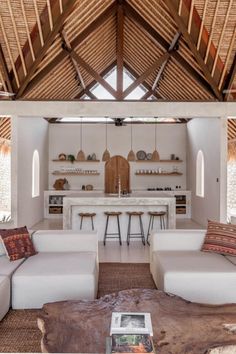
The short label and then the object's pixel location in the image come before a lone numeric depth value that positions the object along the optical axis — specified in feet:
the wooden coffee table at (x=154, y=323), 6.43
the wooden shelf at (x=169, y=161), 35.68
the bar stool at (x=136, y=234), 22.92
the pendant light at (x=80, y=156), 30.19
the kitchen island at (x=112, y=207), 22.47
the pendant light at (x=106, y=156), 27.45
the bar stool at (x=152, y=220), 23.50
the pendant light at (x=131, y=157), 29.22
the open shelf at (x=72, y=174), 35.47
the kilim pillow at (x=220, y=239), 13.07
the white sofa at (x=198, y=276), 10.83
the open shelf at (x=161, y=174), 35.65
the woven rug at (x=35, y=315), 9.09
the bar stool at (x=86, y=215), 22.43
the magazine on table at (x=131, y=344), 5.83
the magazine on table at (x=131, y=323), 6.49
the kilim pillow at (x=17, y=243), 12.50
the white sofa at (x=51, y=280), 10.75
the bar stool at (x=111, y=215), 22.49
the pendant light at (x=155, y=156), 30.68
